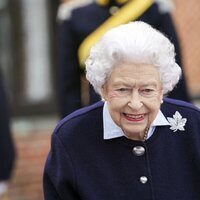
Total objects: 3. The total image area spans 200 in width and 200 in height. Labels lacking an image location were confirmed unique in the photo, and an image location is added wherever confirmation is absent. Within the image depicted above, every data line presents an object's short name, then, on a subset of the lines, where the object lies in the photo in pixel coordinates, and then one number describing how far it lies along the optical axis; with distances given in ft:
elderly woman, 18.86
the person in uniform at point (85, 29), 26.48
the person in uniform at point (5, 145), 30.71
